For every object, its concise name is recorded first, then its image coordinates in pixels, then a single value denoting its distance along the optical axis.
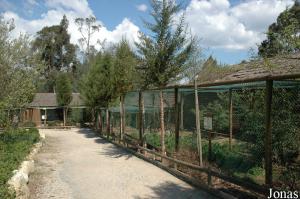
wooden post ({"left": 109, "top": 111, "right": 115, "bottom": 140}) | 14.61
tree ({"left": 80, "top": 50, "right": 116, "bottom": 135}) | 16.99
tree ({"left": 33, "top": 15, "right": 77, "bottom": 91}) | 41.64
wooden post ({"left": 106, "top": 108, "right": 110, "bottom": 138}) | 14.74
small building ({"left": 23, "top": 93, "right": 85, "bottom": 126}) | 27.64
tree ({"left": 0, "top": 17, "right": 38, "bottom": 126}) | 10.03
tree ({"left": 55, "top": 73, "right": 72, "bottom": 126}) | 26.63
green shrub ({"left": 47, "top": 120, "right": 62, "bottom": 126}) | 26.42
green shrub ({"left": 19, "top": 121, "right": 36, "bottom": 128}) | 24.68
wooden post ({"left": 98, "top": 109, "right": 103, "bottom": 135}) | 17.57
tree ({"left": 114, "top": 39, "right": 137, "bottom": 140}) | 10.36
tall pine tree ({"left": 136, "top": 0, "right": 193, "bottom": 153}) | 8.39
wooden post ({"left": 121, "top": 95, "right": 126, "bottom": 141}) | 11.66
